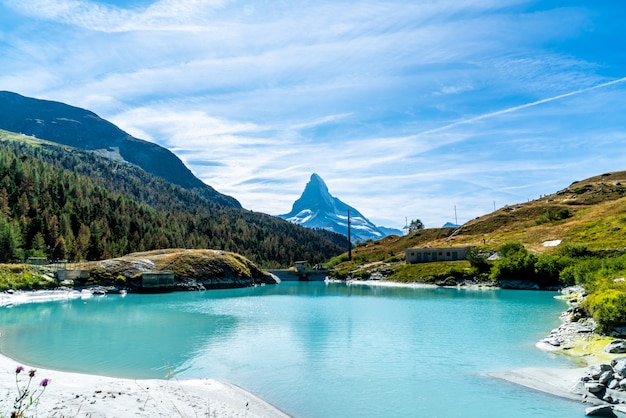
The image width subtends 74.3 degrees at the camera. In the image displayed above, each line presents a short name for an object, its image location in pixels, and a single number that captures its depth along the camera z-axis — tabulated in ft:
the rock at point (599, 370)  64.16
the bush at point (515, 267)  300.81
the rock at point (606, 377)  62.49
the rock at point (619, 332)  92.43
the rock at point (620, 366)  61.46
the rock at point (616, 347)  80.02
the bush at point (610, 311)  94.17
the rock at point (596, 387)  61.41
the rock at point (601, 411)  54.60
